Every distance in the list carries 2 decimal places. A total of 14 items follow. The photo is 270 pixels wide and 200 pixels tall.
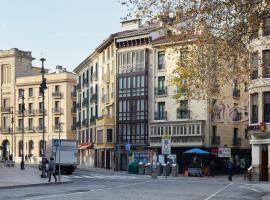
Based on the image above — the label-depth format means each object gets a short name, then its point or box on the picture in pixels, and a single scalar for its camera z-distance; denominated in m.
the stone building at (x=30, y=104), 104.38
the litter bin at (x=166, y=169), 52.09
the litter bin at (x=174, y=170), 55.84
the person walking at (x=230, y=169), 47.41
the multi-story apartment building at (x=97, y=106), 75.50
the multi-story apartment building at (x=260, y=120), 46.06
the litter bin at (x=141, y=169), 60.09
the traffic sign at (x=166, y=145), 50.09
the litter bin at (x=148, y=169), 59.04
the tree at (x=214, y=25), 20.94
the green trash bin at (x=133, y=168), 61.59
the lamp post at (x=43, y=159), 45.21
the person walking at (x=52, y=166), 40.09
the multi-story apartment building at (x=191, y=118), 64.12
